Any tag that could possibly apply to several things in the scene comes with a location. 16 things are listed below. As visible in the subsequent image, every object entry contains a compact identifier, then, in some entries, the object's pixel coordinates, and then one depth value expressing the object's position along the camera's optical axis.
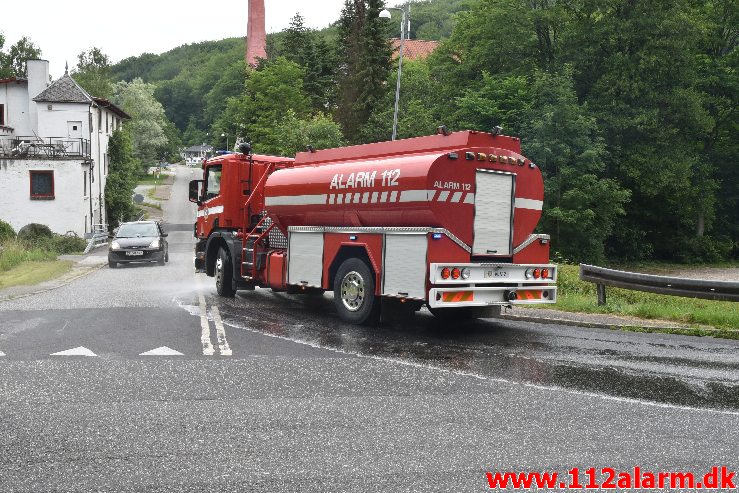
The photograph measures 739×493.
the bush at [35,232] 44.74
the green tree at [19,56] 84.25
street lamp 30.22
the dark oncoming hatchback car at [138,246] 27.52
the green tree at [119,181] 57.47
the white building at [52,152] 46.94
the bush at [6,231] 40.41
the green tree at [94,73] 81.69
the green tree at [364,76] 55.53
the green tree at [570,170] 39.09
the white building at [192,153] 160.62
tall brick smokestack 111.49
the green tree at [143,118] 109.62
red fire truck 10.88
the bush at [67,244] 39.59
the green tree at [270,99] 67.00
